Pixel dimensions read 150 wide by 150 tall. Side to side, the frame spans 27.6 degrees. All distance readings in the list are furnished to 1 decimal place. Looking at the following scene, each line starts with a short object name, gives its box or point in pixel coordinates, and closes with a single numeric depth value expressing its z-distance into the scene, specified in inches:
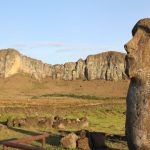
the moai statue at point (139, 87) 331.5
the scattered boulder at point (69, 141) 455.8
